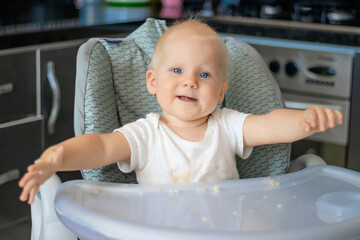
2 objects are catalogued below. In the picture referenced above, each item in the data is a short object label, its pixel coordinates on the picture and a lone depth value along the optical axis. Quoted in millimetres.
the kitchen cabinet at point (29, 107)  2131
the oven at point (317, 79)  2232
